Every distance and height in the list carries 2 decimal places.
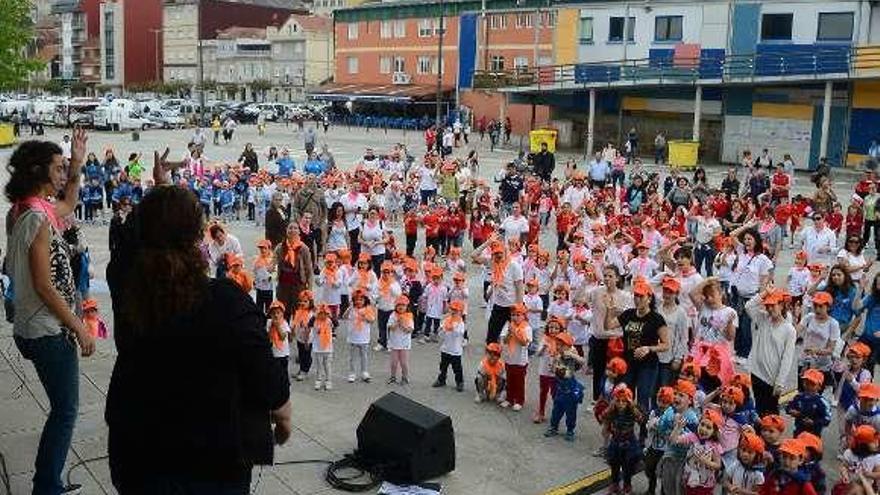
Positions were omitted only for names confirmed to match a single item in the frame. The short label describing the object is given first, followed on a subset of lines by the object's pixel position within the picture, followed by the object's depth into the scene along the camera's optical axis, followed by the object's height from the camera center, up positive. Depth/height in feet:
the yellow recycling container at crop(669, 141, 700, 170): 125.39 -2.06
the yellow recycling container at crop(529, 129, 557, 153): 132.15 -0.61
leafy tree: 105.60 +9.56
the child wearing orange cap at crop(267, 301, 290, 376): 32.42 -7.56
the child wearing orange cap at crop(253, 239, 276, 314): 41.73 -6.95
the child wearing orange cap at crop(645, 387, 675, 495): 25.41 -8.68
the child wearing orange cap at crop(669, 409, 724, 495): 23.45 -8.37
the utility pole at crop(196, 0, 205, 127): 198.95 +2.29
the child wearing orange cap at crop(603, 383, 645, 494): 25.84 -8.66
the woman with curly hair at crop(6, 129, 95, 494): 15.21 -3.03
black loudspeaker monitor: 24.48 -8.69
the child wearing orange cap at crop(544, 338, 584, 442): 29.73 -8.50
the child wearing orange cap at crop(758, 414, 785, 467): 22.99 -7.50
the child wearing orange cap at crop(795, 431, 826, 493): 21.59 -7.71
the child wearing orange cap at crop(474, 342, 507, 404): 32.83 -9.03
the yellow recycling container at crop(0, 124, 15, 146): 144.66 -3.35
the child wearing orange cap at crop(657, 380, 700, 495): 24.45 -8.15
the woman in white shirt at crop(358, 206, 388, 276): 49.26 -6.12
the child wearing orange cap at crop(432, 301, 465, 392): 34.17 -8.03
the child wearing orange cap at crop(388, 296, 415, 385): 34.45 -7.94
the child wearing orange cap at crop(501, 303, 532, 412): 32.42 -8.09
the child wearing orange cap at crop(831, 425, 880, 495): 22.16 -7.86
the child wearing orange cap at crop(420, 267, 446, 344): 40.06 -7.52
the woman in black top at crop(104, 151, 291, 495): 9.44 -2.68
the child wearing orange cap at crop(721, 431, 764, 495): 22.41 -8.26
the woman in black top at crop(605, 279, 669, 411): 28.89 -6.60
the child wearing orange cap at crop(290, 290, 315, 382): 35.29 -8.07
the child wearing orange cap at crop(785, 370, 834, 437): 25.55 -7.62
